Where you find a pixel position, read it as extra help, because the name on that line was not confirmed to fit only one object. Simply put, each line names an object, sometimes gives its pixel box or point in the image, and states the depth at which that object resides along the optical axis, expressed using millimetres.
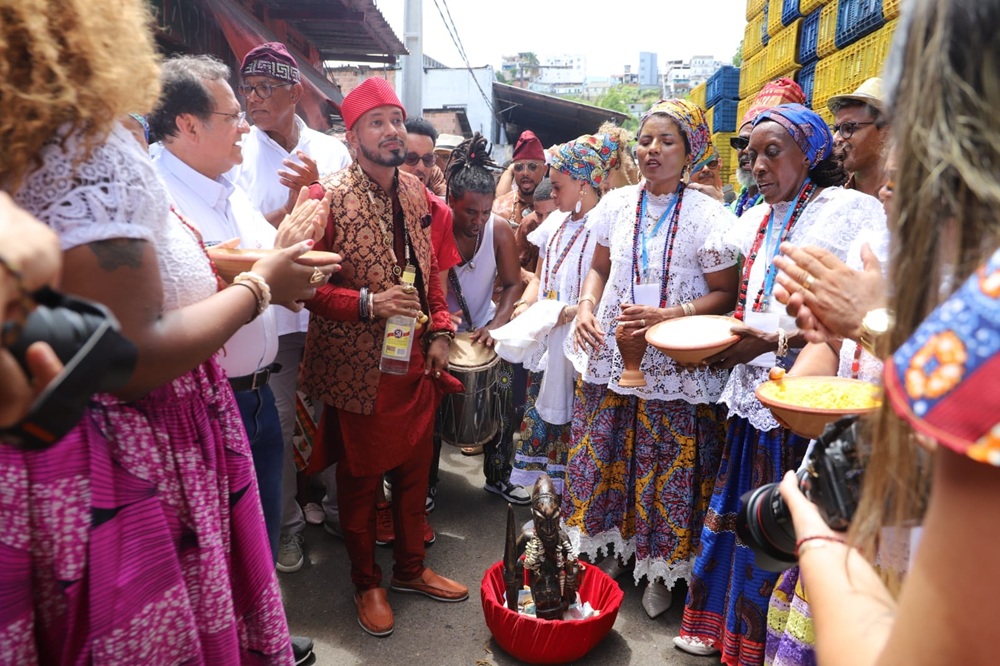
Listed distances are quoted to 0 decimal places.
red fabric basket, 2691
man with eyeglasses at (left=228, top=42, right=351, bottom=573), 3428
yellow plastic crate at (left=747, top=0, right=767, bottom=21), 8806
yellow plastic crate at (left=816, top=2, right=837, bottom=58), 6090
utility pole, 9430
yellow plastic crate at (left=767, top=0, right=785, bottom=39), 7695
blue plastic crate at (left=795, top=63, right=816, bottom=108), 6621
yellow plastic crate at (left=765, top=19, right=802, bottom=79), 7090
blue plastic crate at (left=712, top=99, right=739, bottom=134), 9516
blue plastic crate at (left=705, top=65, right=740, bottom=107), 9547
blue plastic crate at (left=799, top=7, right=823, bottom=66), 6634
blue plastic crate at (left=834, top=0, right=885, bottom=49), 5262
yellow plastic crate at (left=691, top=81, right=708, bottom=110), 11514
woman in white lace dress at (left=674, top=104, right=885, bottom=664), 2518
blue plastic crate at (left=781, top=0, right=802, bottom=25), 7129
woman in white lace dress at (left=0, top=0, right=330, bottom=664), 1093
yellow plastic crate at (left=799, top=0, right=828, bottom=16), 6564
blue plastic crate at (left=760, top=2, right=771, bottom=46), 8171
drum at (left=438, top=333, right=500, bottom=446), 3619
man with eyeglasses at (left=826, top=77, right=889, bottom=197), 3293
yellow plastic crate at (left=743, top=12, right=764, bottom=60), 8670
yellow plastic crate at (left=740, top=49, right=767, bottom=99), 8297
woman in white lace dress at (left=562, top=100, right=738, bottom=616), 3080
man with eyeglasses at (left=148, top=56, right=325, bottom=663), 2307
